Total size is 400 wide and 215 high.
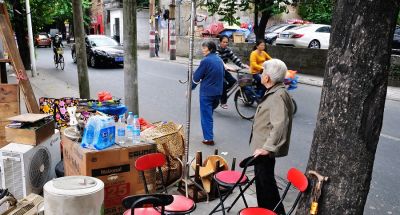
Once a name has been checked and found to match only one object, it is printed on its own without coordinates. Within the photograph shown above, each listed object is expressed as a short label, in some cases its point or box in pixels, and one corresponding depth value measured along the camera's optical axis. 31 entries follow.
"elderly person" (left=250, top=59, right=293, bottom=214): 3.49
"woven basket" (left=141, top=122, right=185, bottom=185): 4.59
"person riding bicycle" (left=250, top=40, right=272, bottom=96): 8.72
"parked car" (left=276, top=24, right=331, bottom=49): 18.69
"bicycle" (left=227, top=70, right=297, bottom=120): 8.80
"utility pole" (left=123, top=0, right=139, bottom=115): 5.95
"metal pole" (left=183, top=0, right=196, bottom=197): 4.39
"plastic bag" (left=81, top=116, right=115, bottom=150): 3.72
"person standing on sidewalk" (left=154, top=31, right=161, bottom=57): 25.09
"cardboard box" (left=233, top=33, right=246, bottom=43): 23.14
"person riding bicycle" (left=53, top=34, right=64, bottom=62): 17.78
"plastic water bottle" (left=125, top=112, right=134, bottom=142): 4.18
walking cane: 2.77
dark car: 17.80
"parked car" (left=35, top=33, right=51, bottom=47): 39.63
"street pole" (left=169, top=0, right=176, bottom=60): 21.81
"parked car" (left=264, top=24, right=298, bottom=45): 23.30
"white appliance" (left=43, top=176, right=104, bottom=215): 2.96
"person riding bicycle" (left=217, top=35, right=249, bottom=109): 9.07
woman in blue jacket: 6.35
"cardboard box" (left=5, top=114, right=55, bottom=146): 4.32
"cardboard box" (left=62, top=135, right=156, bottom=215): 3.67
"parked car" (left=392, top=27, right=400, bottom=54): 18.58
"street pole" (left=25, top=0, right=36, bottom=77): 14.24
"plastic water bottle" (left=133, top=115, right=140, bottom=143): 4.16
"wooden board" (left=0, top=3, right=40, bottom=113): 5.56
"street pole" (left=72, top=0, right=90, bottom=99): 7.82
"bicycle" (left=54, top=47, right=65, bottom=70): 17.58
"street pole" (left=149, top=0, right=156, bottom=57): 23.63
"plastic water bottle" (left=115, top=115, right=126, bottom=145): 4.03
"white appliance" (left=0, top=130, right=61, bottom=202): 4.11
